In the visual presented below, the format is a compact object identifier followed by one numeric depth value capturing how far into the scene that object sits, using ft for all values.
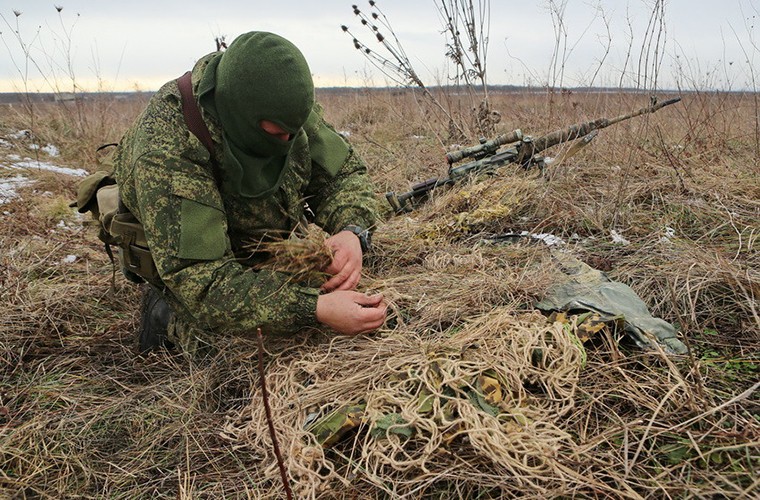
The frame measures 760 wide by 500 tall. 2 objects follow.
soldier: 6.17
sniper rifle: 12.99
